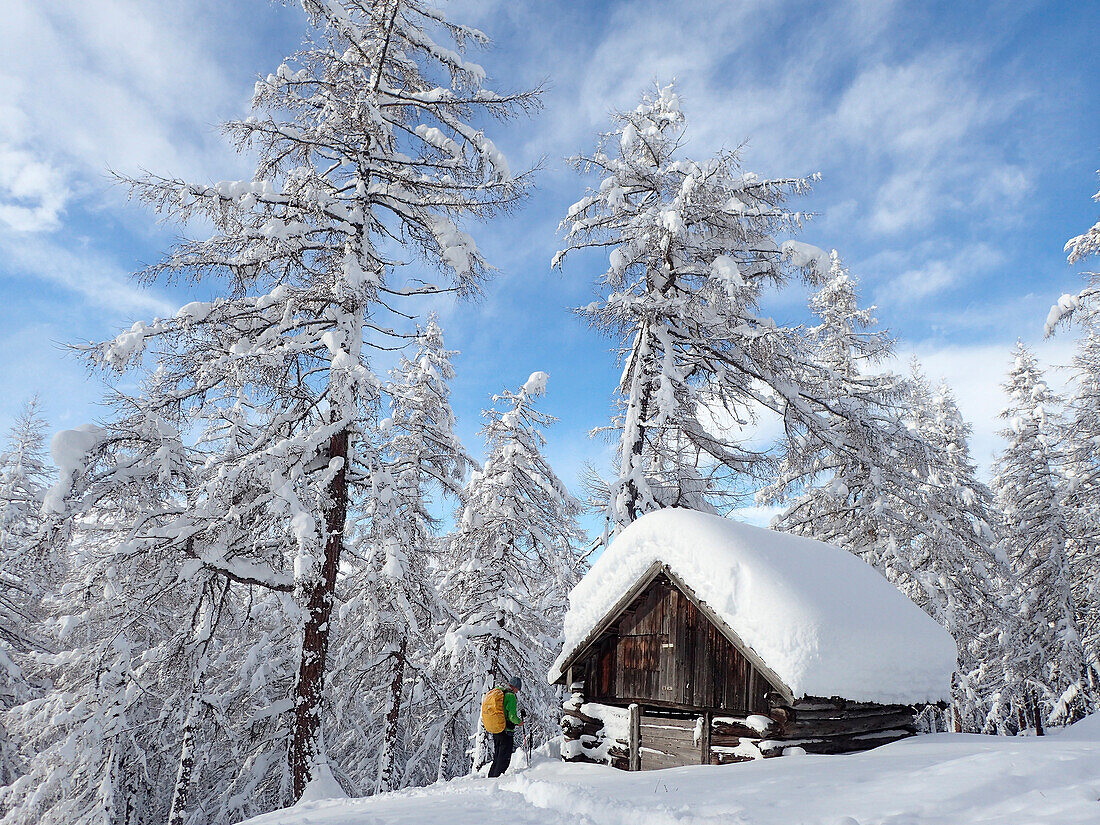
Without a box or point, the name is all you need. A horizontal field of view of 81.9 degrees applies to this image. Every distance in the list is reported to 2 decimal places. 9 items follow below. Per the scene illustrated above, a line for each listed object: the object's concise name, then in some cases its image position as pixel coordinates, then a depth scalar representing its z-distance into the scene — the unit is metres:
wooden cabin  9.42
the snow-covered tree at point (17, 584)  19.89
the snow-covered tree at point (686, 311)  13.40
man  10.07
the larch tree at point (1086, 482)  17.28
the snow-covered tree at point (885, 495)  14.40
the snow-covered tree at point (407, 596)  17.09
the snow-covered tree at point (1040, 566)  20.69
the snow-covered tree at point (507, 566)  17.03
